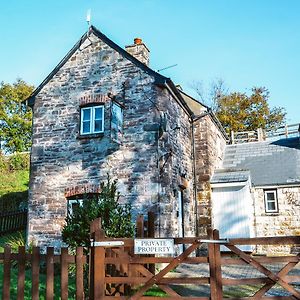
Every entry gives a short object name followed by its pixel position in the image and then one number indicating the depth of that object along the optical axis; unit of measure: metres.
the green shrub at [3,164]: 26.86
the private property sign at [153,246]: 5.01
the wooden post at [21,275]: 5.43
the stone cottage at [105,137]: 11.31
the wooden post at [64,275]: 5.35
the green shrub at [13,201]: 20.08
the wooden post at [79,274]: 5.26
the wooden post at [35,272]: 5.42
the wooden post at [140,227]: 7.22
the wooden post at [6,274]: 5.56
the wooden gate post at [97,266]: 5.09
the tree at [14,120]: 34.12
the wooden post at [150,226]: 7.92
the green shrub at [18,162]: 27.48
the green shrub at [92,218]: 7.74
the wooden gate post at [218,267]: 4.84
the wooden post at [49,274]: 5.41
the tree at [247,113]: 31.36
